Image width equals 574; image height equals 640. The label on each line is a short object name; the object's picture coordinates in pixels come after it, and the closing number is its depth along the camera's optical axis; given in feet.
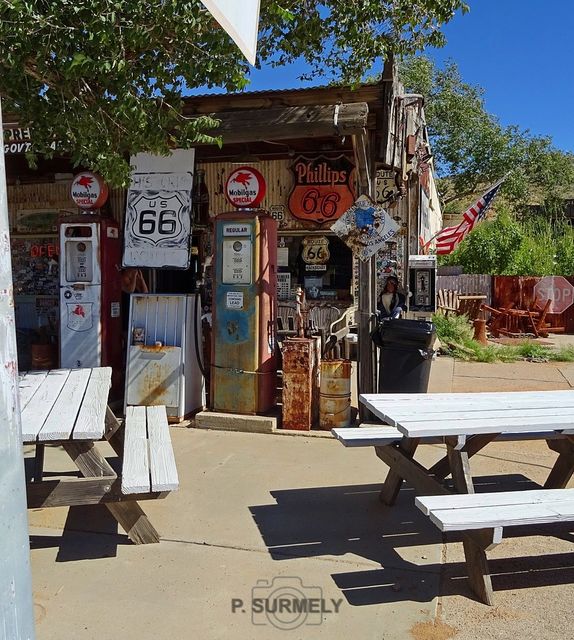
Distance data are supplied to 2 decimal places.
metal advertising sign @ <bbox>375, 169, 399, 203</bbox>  33.12
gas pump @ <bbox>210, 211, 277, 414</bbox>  20.99
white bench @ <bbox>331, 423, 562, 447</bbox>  13.65
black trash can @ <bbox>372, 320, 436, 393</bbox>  20.04
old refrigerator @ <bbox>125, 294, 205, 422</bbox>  21.68
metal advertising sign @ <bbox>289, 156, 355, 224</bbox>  30.94
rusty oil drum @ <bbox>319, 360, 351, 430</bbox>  20.22
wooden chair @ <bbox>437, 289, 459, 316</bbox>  47.26
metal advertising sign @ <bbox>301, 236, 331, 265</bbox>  32.37
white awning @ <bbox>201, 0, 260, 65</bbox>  5.49
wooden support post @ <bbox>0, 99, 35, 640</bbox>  5.48
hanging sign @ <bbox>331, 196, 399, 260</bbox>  20.58
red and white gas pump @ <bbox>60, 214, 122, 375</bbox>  23.18
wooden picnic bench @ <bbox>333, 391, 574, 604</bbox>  10.68
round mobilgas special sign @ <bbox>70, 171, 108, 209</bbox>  23.26
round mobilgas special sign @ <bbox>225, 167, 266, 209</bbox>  20.95
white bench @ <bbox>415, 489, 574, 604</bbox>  9.53
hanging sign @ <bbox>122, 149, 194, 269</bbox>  24.16
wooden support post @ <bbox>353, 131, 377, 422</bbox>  20.54
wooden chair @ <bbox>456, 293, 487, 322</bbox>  50.08
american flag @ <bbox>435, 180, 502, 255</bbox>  41.52
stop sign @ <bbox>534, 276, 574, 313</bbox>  54.08
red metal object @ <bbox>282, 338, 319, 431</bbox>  20.39
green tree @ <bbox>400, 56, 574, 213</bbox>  82.79
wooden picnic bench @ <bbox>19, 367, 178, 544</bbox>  11.04
